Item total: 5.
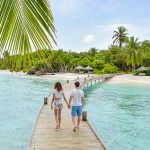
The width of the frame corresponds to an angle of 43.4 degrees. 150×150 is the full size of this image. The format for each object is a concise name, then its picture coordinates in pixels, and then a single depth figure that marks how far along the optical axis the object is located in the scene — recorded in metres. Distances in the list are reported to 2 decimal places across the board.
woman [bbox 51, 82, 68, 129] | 5.75
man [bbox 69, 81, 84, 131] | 5.75
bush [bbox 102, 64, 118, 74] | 44.01
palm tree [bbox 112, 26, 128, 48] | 55.86
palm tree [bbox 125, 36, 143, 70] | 41.72
